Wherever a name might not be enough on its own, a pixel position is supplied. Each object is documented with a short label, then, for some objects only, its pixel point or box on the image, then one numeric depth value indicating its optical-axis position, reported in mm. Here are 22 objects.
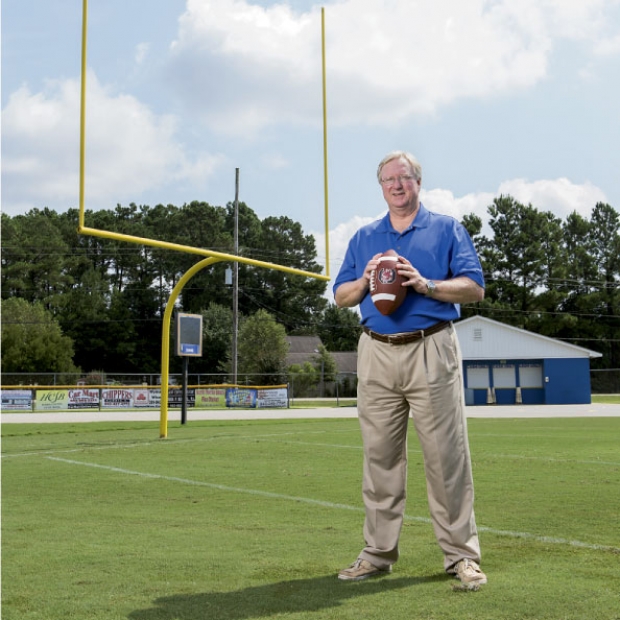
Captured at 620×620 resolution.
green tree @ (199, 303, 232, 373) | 60531
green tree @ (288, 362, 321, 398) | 48250
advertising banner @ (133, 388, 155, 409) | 33531
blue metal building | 44062
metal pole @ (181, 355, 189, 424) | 16406
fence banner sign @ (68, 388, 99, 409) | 32438
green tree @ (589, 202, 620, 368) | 68625
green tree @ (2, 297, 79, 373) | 50531
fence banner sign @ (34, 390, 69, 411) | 32125
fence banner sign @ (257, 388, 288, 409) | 34281
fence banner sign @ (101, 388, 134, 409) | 33250
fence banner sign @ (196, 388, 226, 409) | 34500
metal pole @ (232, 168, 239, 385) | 41384
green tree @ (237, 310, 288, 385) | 53594
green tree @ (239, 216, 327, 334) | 63531
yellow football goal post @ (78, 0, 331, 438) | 9250
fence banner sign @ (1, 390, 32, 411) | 32000
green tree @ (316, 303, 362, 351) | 74500
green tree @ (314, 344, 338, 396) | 54938
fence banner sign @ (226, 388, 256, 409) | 34312
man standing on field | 3748
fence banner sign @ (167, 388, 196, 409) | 32641
